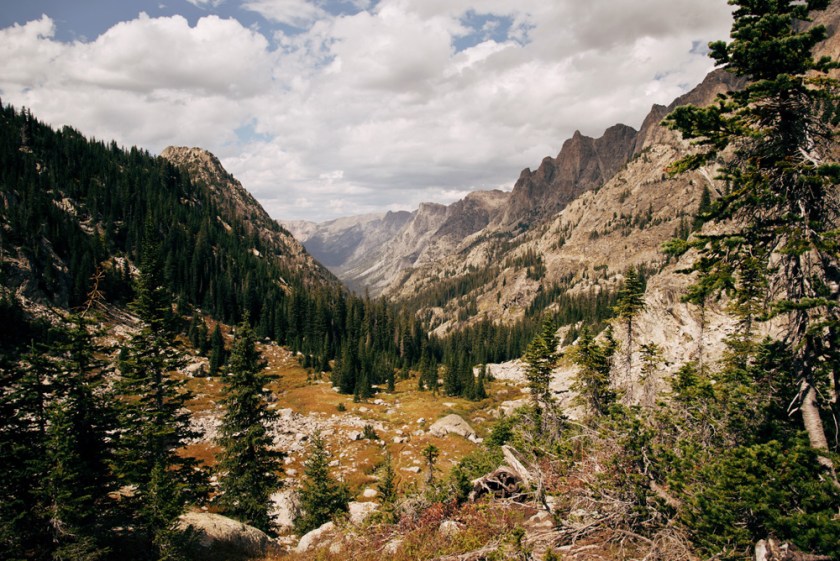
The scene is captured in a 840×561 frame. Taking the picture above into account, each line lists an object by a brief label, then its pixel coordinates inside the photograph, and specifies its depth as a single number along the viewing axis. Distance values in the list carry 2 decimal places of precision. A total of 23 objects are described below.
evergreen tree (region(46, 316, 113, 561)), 14.81
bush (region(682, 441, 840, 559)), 7.34
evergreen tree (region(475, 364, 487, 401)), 85.88
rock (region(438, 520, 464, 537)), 13.26
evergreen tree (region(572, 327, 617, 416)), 30.12
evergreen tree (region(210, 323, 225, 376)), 75.22
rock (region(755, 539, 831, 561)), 7.22
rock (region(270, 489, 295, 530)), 31.90
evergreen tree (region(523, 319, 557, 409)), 36.94
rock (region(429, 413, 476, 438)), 57.89
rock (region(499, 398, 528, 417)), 73.84
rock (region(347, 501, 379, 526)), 29.06
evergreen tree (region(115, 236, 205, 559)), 17.72
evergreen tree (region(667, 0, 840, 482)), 9.24
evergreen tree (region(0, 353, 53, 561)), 13.98
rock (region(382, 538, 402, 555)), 13.64
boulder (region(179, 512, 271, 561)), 19.94
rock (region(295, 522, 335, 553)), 19.59
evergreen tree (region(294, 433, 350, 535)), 26.83
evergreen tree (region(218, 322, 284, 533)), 25.45
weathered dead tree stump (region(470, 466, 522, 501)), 15.38
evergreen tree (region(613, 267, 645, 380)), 33.38
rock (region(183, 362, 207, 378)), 71.66
